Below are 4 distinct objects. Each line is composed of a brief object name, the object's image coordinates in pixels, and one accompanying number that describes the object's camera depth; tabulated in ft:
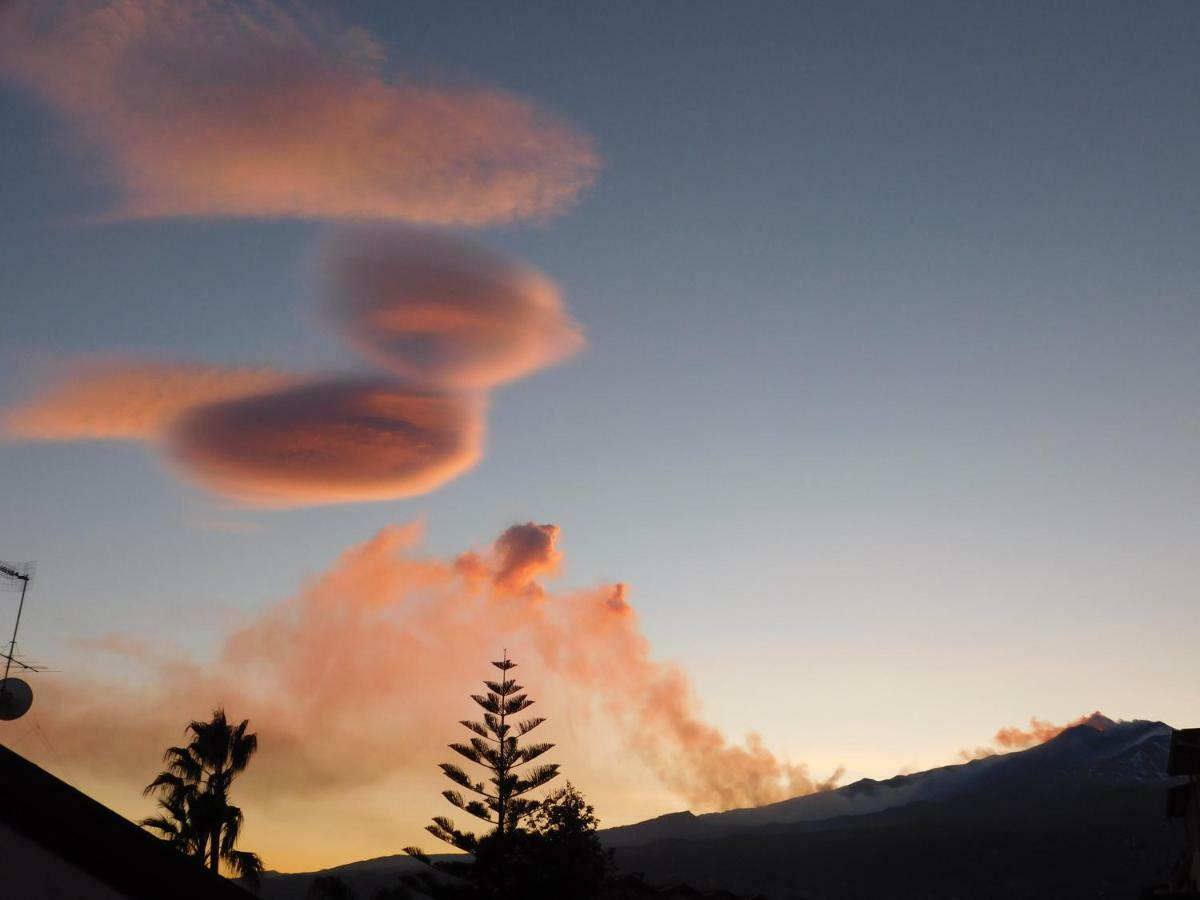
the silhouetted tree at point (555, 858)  115.34
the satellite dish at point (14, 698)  57.67
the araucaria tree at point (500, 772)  136.46
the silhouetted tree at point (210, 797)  103.55
